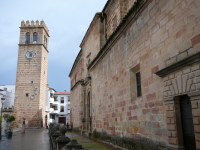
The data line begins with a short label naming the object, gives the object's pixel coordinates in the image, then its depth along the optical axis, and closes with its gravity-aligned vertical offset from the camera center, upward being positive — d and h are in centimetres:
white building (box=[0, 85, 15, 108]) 4008 +303
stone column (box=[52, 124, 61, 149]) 629 -91
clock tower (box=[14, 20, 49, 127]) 3161 +537
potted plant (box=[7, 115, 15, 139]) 2858 -164
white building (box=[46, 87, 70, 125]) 5101 -2
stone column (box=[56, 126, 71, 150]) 489 -87
